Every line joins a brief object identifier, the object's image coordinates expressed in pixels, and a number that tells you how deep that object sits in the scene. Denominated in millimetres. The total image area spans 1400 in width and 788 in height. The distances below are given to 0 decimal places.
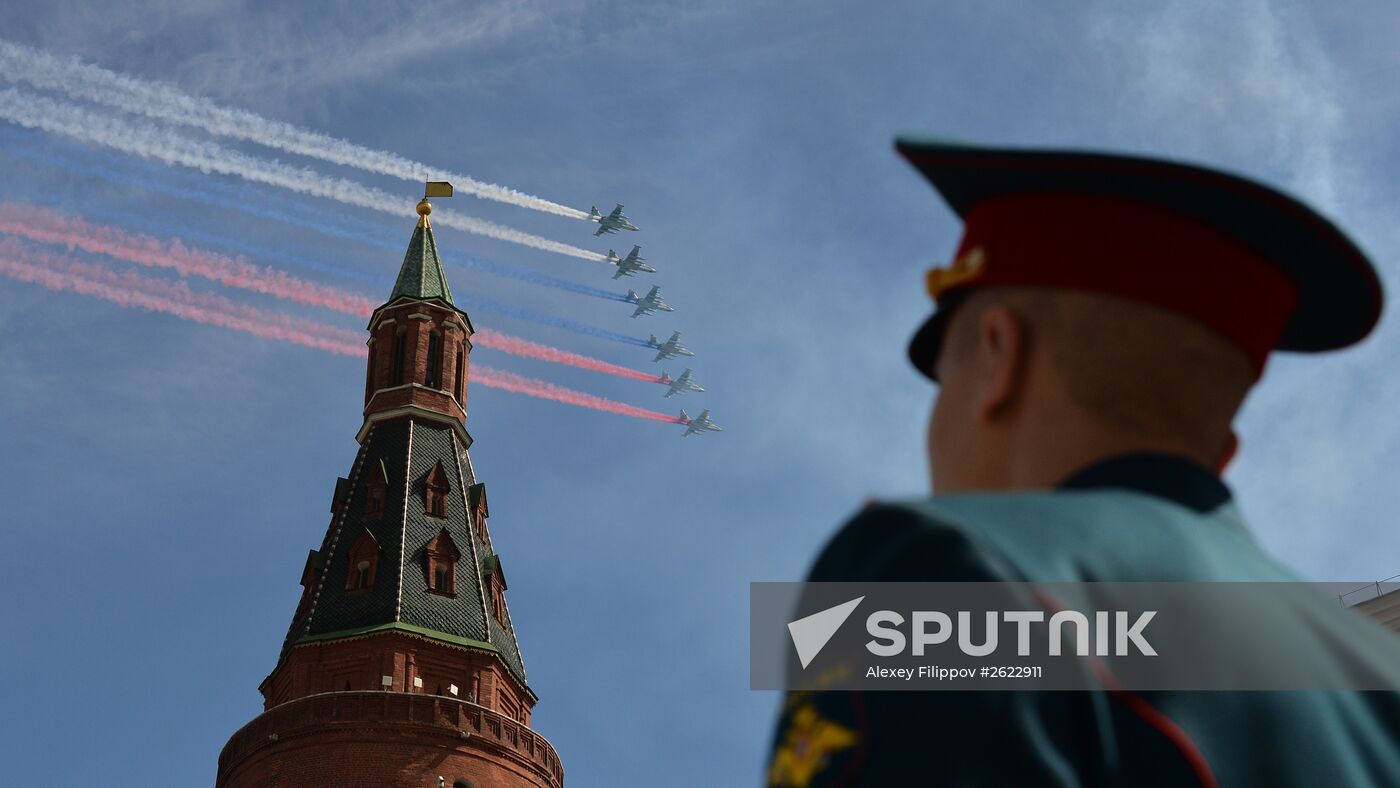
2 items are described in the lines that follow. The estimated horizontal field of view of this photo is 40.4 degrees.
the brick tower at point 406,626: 55812
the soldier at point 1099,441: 3529
